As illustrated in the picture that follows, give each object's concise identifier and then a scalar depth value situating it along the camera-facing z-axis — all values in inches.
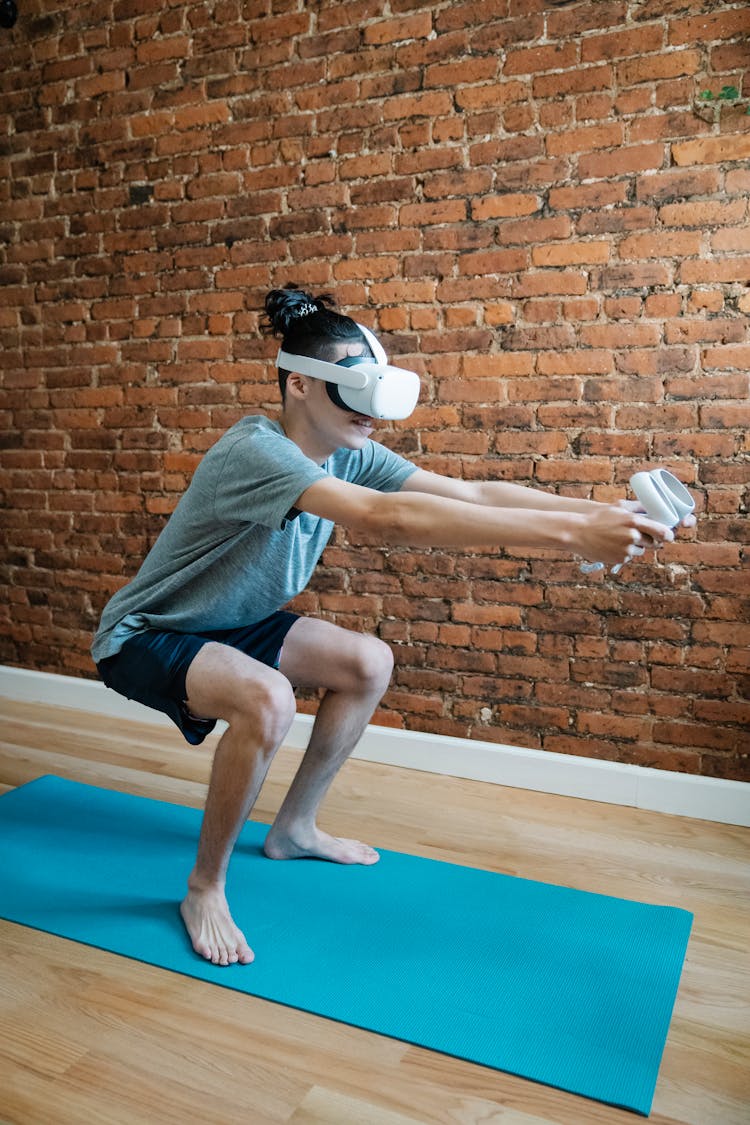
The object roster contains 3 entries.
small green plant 93.7
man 68.9
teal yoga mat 63.4
